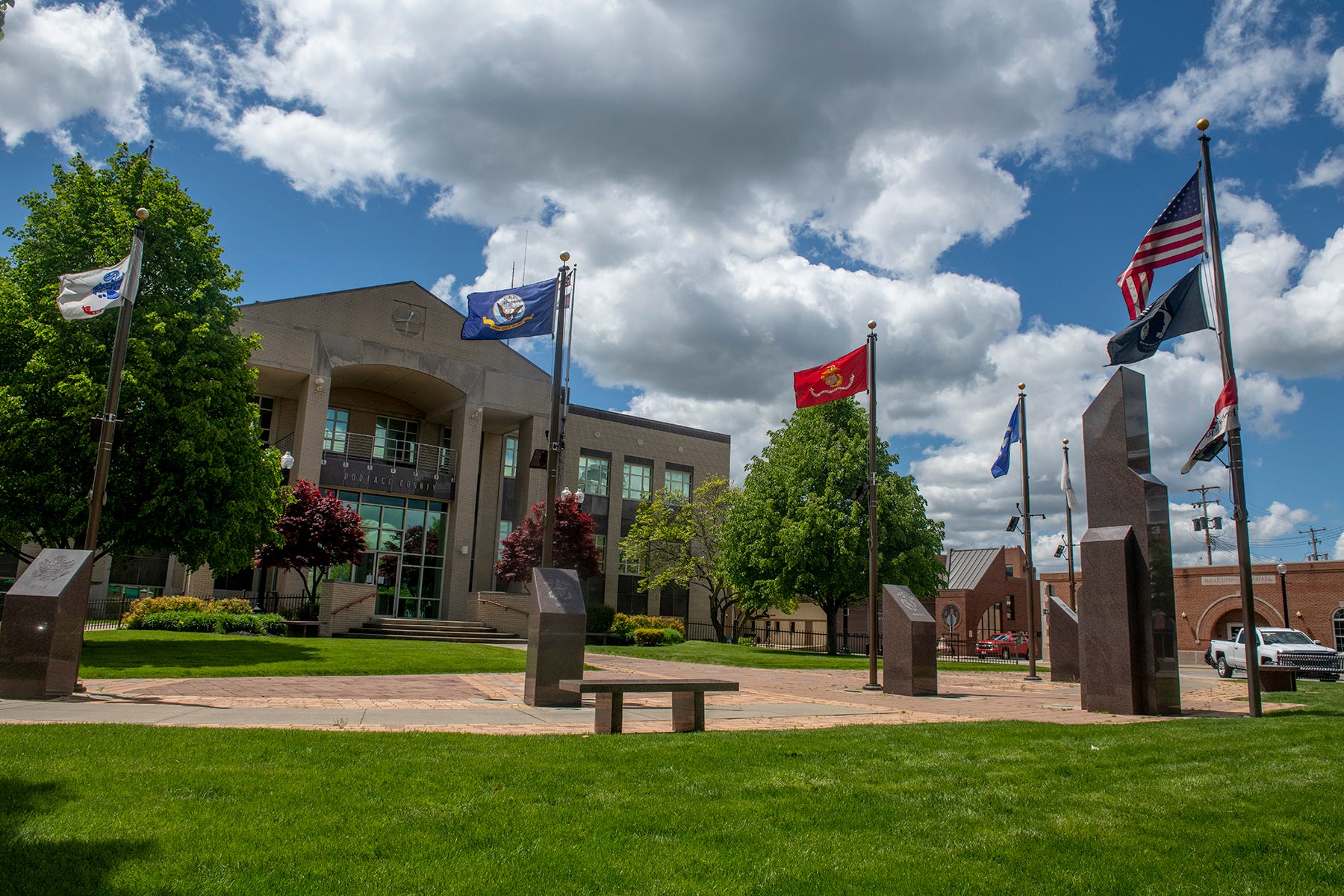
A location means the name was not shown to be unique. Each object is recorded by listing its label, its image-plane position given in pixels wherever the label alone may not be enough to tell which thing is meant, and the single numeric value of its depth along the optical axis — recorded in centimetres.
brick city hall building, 4228
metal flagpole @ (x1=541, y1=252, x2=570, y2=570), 1309
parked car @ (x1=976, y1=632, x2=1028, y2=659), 4748
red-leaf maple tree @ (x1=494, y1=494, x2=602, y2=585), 3319
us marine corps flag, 1755
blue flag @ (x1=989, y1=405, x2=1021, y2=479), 2267
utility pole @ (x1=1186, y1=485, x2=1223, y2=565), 6531
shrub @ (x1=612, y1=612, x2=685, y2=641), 3478
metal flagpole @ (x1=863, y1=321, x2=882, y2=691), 1647
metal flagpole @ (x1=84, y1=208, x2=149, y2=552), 1212
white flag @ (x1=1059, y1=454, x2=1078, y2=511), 2514
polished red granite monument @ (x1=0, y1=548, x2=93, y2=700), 1052
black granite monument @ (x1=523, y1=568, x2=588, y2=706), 1163
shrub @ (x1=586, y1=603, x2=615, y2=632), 3669
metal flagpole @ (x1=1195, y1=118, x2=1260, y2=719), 1184
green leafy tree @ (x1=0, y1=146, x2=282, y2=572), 1692
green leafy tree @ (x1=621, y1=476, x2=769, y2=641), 4122
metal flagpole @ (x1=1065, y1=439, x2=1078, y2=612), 2558
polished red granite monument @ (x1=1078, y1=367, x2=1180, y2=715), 1177
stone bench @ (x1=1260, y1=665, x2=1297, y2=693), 1766
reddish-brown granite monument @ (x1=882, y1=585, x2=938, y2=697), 1560
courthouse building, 3231
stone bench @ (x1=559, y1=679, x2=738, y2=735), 874
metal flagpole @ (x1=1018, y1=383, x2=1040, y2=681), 2184
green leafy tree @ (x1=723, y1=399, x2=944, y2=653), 3056
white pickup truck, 2491
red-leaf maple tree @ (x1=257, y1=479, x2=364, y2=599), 2884
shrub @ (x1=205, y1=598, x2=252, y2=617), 2656
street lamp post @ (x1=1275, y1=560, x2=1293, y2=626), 4067
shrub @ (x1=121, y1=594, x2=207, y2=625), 2519
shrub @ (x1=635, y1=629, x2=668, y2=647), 3288
